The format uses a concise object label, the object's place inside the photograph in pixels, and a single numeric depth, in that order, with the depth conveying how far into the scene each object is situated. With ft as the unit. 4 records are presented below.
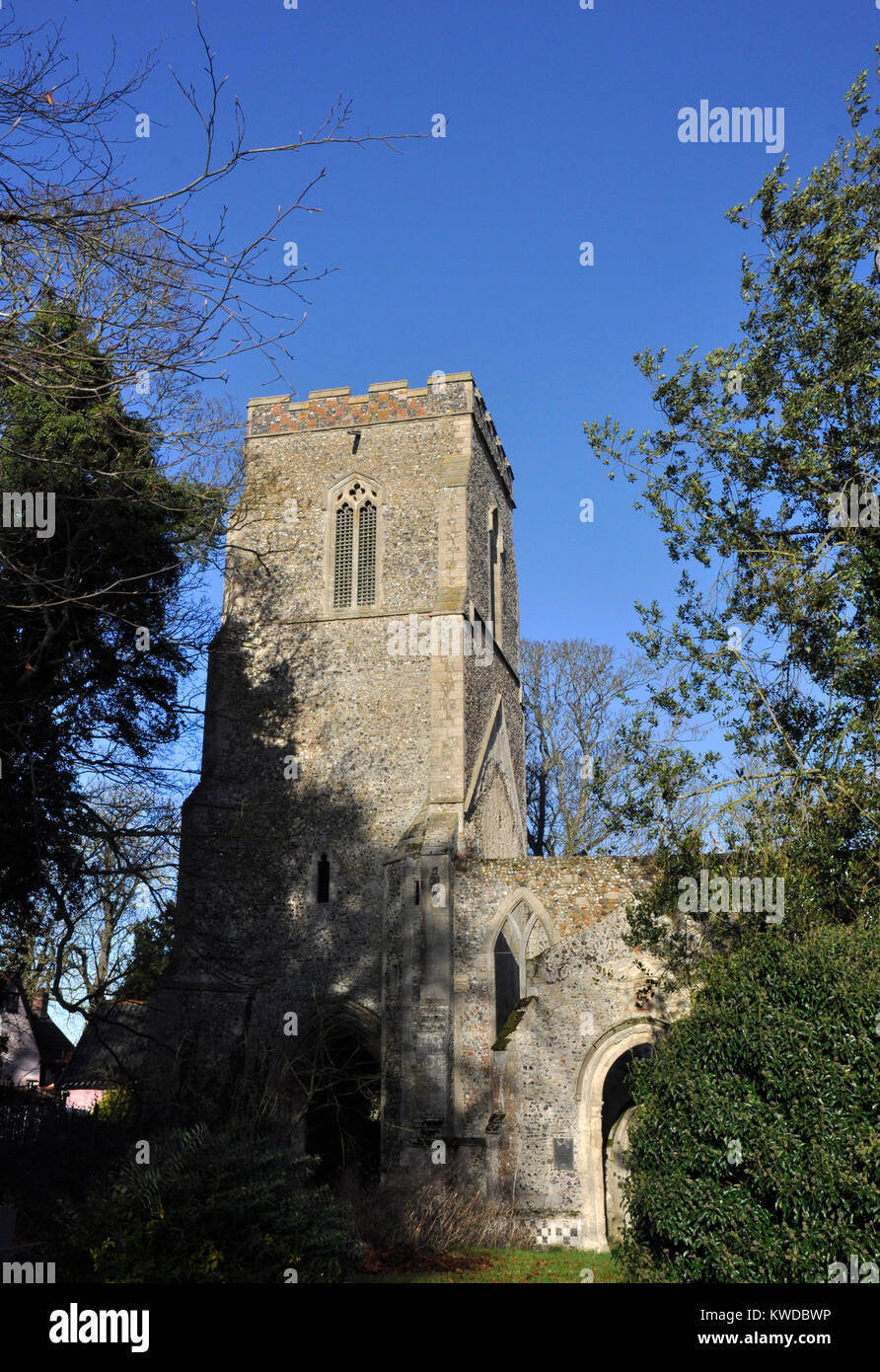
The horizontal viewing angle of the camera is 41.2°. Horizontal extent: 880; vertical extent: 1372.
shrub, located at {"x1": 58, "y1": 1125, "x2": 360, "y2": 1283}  29.25
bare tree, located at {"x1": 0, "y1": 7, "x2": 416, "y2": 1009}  46.83
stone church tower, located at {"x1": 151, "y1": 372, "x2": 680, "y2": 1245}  54.49
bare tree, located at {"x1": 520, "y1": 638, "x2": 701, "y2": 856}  110.83
